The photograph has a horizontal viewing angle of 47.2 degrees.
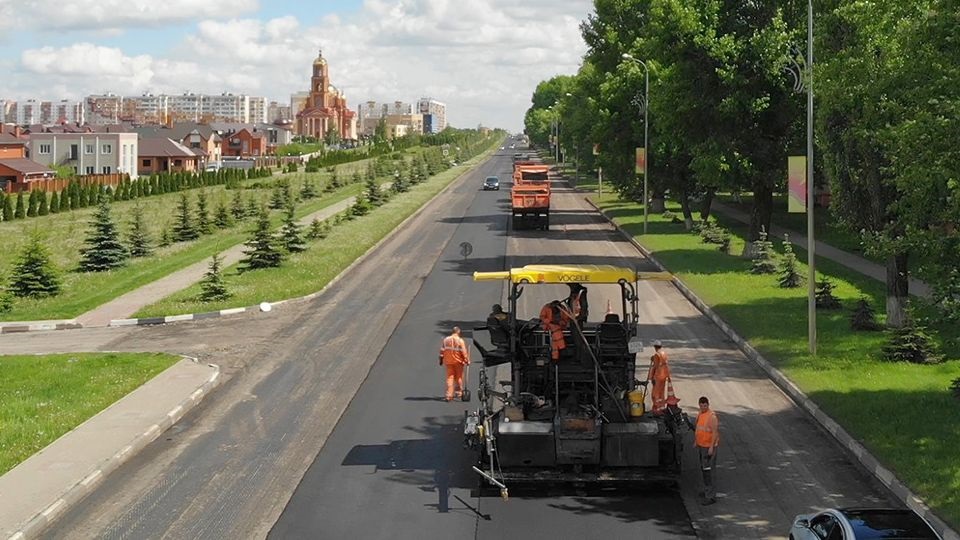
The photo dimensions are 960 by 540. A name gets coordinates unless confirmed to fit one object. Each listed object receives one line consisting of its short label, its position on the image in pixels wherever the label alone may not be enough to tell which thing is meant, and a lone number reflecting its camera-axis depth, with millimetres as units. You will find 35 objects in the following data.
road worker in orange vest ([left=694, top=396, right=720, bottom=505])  14797
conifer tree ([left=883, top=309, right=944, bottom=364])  23250
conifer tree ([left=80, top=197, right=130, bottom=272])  45750
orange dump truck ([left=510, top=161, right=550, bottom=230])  57875
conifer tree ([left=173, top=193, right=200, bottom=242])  57875
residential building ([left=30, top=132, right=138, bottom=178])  129500
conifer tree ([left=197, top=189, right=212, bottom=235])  60188
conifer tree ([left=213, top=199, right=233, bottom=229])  63188
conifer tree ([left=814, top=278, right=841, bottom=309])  30828
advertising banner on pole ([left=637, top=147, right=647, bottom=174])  51875
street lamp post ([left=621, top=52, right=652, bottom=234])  51531
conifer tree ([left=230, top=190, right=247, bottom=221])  68894
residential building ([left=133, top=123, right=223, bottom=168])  156000
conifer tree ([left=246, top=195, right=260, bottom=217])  69312
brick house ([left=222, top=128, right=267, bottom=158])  188875
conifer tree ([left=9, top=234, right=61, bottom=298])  38969
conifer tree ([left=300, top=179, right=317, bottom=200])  84812
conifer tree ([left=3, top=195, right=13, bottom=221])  67312
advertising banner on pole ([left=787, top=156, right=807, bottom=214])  25922
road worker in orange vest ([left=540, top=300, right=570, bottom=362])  15719
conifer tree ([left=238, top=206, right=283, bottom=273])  42562
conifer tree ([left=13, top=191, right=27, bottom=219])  68256
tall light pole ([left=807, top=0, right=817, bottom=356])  24281
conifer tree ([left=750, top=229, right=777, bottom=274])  38531
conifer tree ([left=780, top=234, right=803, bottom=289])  35031
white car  10719
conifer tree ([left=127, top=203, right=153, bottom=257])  50406
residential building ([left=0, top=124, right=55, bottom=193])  101375
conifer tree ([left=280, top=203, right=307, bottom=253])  46188
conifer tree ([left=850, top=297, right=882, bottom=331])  27312
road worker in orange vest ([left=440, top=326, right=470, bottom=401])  20562
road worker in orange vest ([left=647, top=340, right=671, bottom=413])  17297
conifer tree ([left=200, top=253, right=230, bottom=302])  35406
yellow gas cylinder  15297
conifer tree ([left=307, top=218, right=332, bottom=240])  52812
